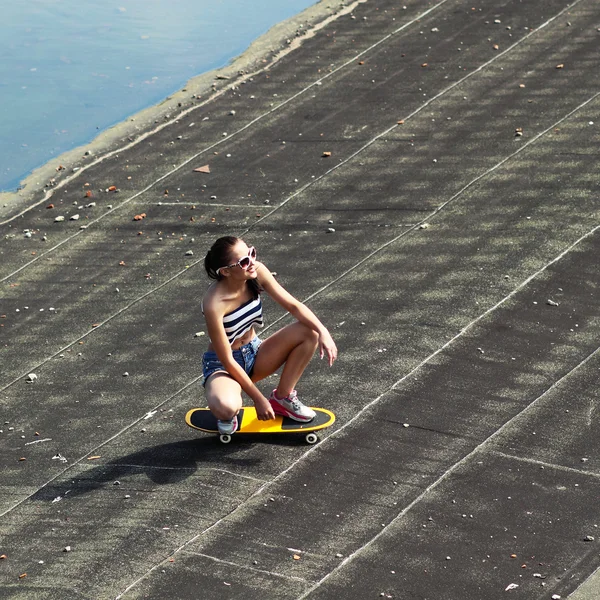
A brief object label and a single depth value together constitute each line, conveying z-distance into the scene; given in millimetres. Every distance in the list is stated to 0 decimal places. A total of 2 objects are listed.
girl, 12305
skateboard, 12930
